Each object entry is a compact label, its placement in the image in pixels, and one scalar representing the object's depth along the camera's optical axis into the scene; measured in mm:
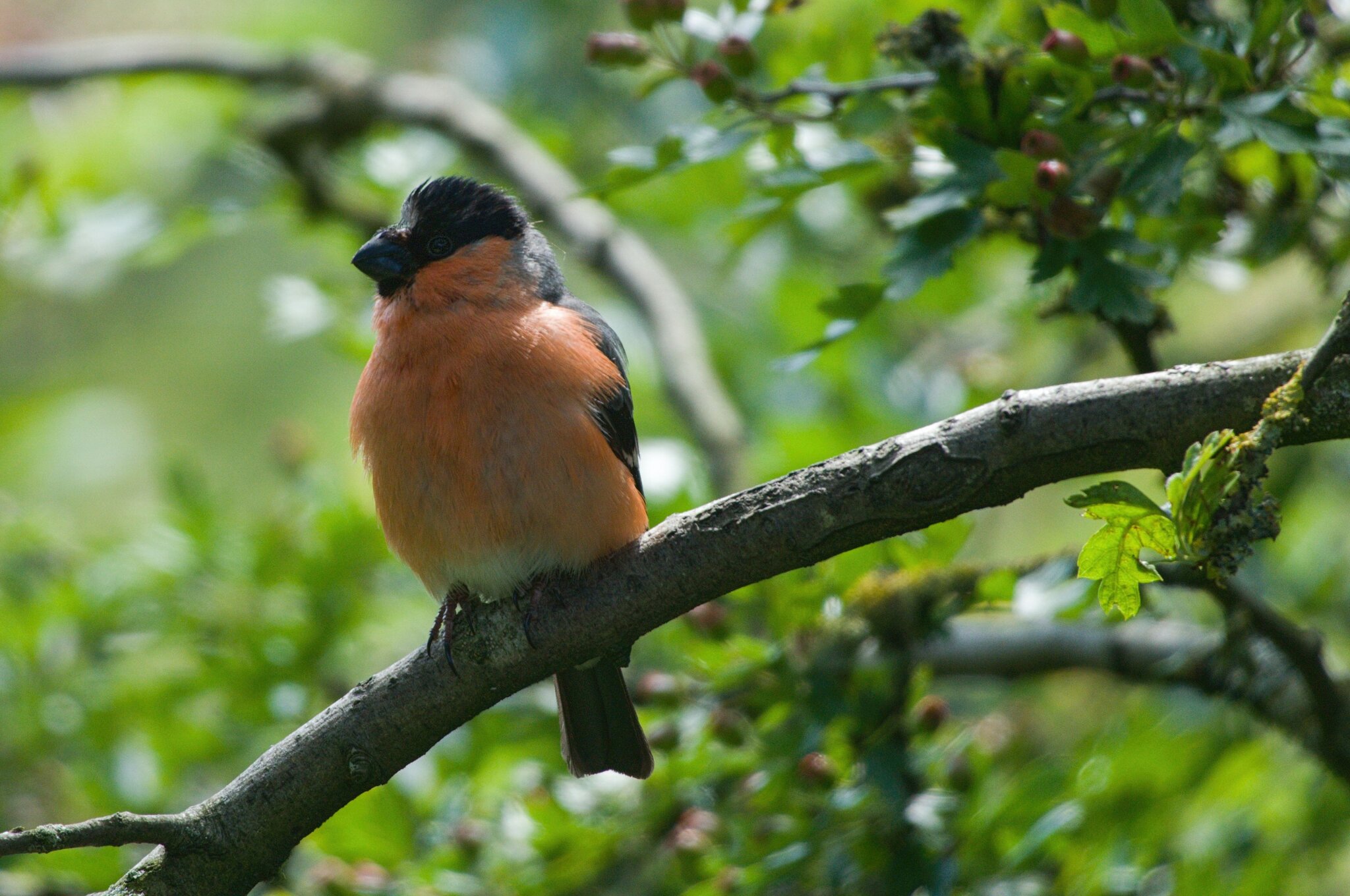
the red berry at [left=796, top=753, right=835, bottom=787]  7801
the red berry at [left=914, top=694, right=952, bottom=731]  8000
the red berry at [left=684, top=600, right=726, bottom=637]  8391
